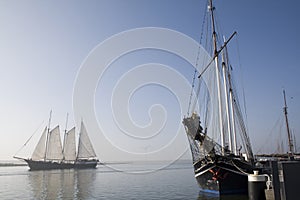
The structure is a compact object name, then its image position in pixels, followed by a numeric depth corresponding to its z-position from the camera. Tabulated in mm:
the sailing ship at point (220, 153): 27281
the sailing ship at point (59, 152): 107250
